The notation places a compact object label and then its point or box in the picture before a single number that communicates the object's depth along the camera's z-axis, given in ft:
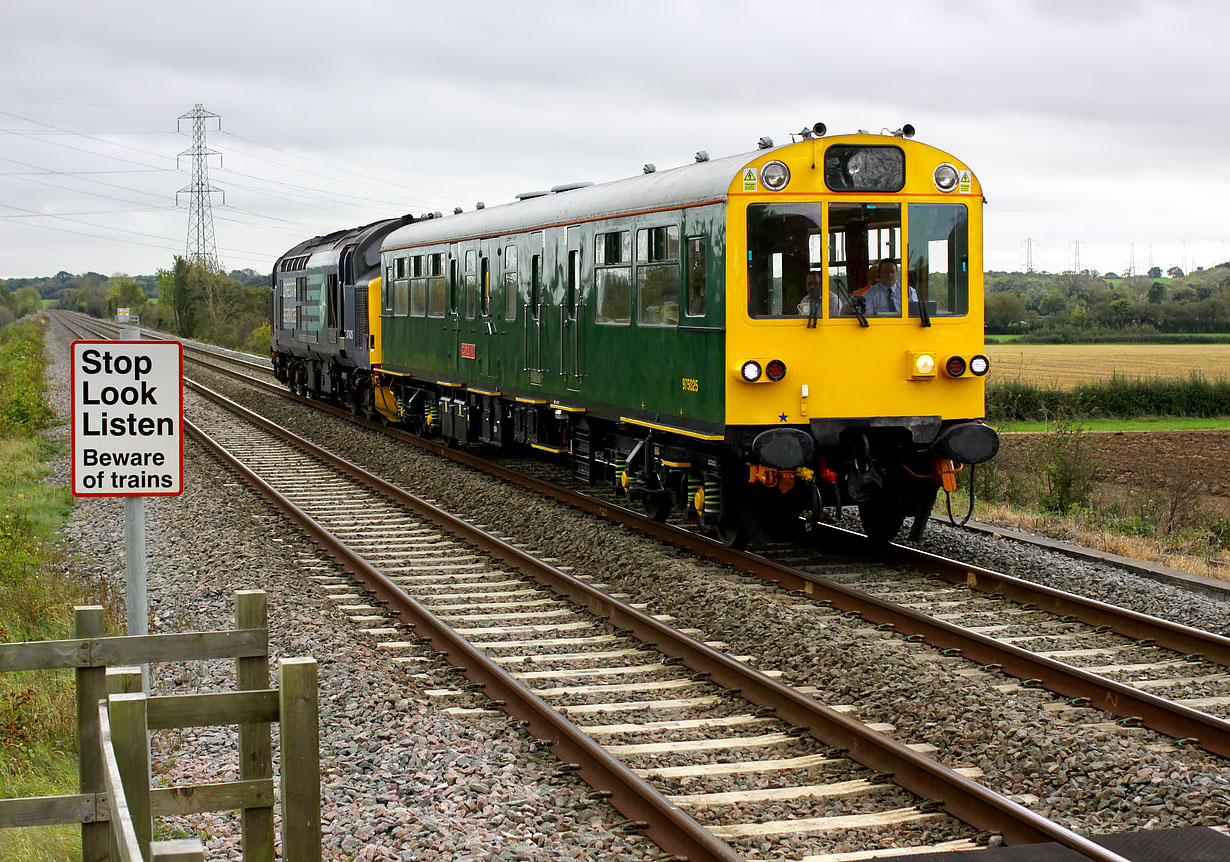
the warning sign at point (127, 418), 18.65
